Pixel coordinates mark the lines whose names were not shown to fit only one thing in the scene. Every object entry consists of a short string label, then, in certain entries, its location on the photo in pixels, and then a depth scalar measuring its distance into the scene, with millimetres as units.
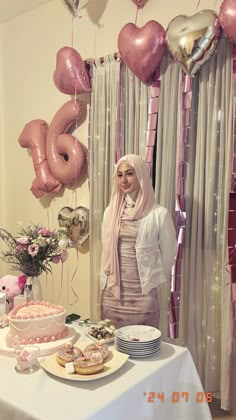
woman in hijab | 2037
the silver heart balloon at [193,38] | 2153
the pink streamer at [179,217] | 2379
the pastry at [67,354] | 1301
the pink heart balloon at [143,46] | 2344
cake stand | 1424
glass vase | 1678
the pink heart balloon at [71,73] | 2783
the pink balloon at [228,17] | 2039
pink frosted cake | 1475
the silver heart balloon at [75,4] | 2713
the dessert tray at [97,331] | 1538
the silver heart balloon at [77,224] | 2984
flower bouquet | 1599
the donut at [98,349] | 1347
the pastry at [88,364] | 1240
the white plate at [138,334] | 1450
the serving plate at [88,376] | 1223
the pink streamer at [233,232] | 2180
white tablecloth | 1102
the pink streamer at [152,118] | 2514
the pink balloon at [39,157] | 3141
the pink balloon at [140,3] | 2646
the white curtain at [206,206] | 2264
